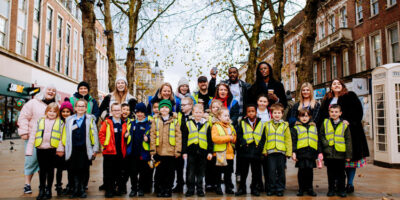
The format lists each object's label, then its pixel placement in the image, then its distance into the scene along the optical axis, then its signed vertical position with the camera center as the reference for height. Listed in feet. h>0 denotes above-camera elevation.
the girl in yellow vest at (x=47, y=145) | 17.02 -1.45
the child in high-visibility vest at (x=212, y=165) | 18.43 -2.76
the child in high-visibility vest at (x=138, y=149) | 17.98 -1.73
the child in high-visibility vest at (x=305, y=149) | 17.53 -1.65
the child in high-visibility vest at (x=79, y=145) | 17.21 -1.48
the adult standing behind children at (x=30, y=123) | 18.10 -0.30
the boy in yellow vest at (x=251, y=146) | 17.75 -1.51
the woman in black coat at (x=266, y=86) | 21.21 +2.21
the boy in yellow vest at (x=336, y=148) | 17.48 -1.57
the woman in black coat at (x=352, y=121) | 18.21 -0.09
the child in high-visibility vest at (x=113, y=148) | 17.44 -1.66
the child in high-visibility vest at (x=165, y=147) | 17.51 -1.57
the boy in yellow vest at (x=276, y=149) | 17.63 -1.67
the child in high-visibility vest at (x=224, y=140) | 17.53 -1.16
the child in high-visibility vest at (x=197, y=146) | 17.79 -1.54
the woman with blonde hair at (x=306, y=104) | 19.11 +0.92
